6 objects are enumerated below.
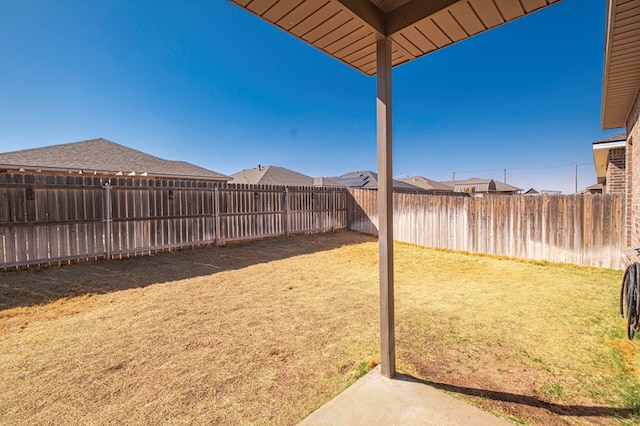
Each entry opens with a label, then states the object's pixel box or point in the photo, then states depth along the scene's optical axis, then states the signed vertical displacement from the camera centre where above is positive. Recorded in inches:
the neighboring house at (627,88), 85.4 +57.6
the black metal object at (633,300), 95.7 -38.2
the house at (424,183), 1294.3 +101.7
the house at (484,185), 1315.2 +89.2
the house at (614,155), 219.8 +43.9
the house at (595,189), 794.8 +32.4
